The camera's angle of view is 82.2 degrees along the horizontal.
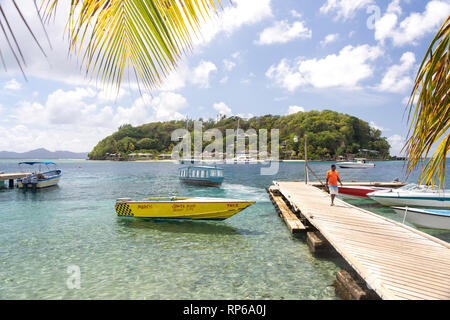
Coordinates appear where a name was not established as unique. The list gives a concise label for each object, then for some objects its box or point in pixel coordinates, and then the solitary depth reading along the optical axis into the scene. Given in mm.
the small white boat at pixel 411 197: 16016
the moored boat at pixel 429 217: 11719
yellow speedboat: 13422
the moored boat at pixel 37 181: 33062
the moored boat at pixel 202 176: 33594
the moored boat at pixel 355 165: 87844
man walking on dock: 11770
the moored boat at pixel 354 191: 20266
